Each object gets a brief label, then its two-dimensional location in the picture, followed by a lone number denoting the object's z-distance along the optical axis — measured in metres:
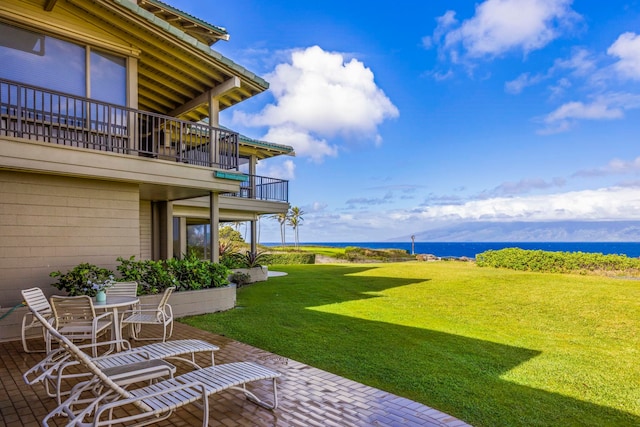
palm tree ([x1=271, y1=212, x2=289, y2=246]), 53.62
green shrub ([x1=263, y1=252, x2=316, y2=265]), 28.34
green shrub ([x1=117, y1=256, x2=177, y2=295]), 7.56
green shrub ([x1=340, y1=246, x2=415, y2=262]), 32.26
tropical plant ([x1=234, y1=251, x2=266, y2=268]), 15.31
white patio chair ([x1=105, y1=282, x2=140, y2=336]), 6.39
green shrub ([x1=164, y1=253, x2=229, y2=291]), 8.45
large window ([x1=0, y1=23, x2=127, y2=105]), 7.15
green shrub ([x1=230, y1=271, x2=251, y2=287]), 13.81
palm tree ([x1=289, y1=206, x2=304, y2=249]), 53.69
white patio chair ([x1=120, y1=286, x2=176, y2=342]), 5.68
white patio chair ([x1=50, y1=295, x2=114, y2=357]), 4.81
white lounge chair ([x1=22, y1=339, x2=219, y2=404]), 3.36
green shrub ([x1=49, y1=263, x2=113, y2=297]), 6.78
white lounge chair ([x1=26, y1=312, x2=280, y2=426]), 2.59
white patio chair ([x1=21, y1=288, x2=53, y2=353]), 5.30
